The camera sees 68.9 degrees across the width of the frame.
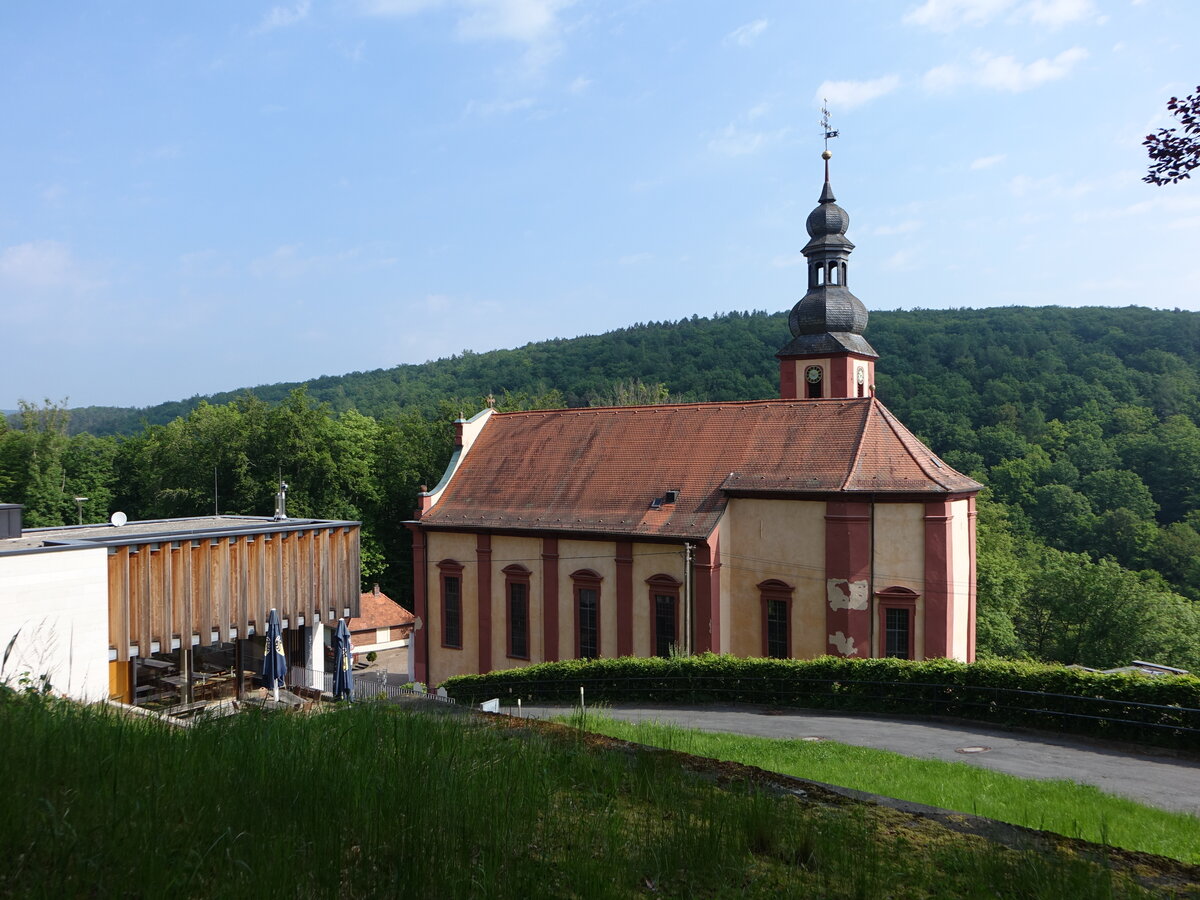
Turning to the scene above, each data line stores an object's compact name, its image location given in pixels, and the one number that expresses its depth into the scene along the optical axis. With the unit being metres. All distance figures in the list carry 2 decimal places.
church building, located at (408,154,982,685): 24.41
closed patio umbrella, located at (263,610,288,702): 18.38
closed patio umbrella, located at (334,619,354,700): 19.67
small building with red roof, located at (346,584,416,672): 39.19
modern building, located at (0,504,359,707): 16.98
